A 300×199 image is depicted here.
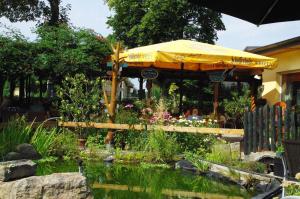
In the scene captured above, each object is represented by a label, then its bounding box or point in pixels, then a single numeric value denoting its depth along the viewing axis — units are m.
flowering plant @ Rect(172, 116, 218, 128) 10.82
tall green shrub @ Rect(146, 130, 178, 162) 9.71
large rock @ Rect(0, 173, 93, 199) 5.13
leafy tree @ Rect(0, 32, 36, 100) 13.95
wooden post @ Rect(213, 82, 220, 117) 14.27
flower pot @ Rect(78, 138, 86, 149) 10.60
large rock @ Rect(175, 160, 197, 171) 8.95
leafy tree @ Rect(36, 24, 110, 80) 14.46
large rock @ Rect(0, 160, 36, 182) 5.47
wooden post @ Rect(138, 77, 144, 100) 19.24
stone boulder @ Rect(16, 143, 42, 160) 8.65
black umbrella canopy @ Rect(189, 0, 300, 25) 4.42
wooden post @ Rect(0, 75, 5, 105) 16.71
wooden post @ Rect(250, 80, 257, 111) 16.71
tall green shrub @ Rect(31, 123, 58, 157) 9.44
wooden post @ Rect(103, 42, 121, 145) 11.09
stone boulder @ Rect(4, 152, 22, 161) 8.25
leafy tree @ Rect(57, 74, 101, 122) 11.10
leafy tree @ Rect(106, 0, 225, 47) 29.16
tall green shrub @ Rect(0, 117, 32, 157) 8.69
